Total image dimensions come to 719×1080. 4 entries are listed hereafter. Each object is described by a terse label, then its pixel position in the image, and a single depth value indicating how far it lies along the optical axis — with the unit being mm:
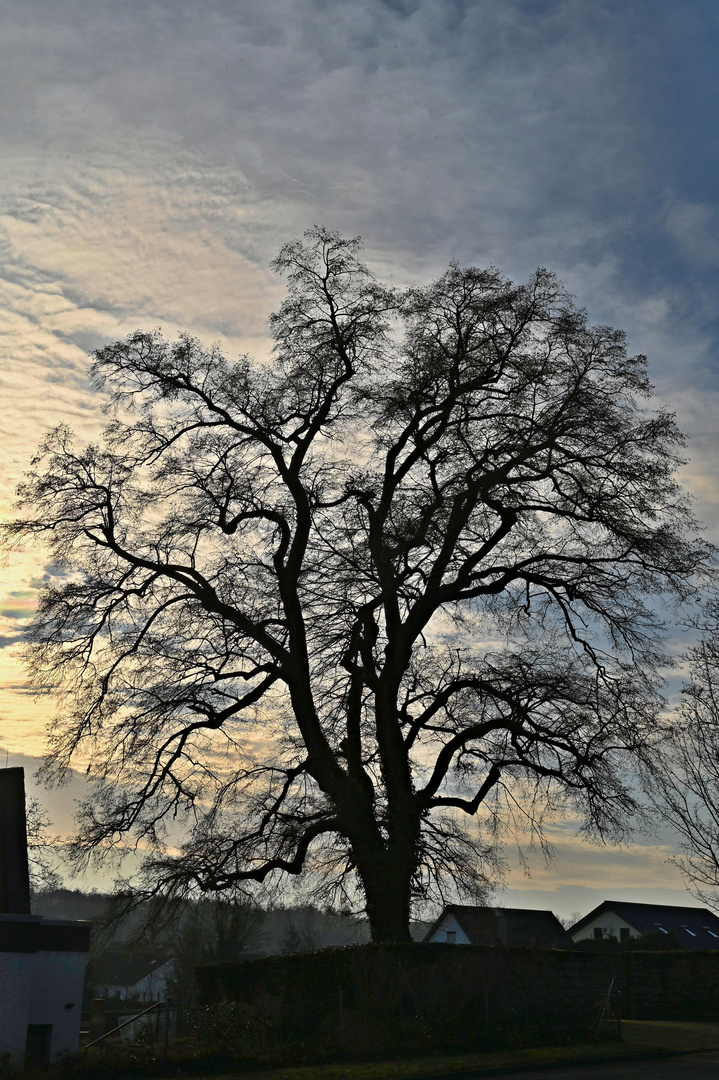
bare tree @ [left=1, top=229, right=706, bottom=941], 19062
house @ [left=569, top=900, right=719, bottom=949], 54000
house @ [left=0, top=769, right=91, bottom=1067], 23625
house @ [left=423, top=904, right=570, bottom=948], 54375
